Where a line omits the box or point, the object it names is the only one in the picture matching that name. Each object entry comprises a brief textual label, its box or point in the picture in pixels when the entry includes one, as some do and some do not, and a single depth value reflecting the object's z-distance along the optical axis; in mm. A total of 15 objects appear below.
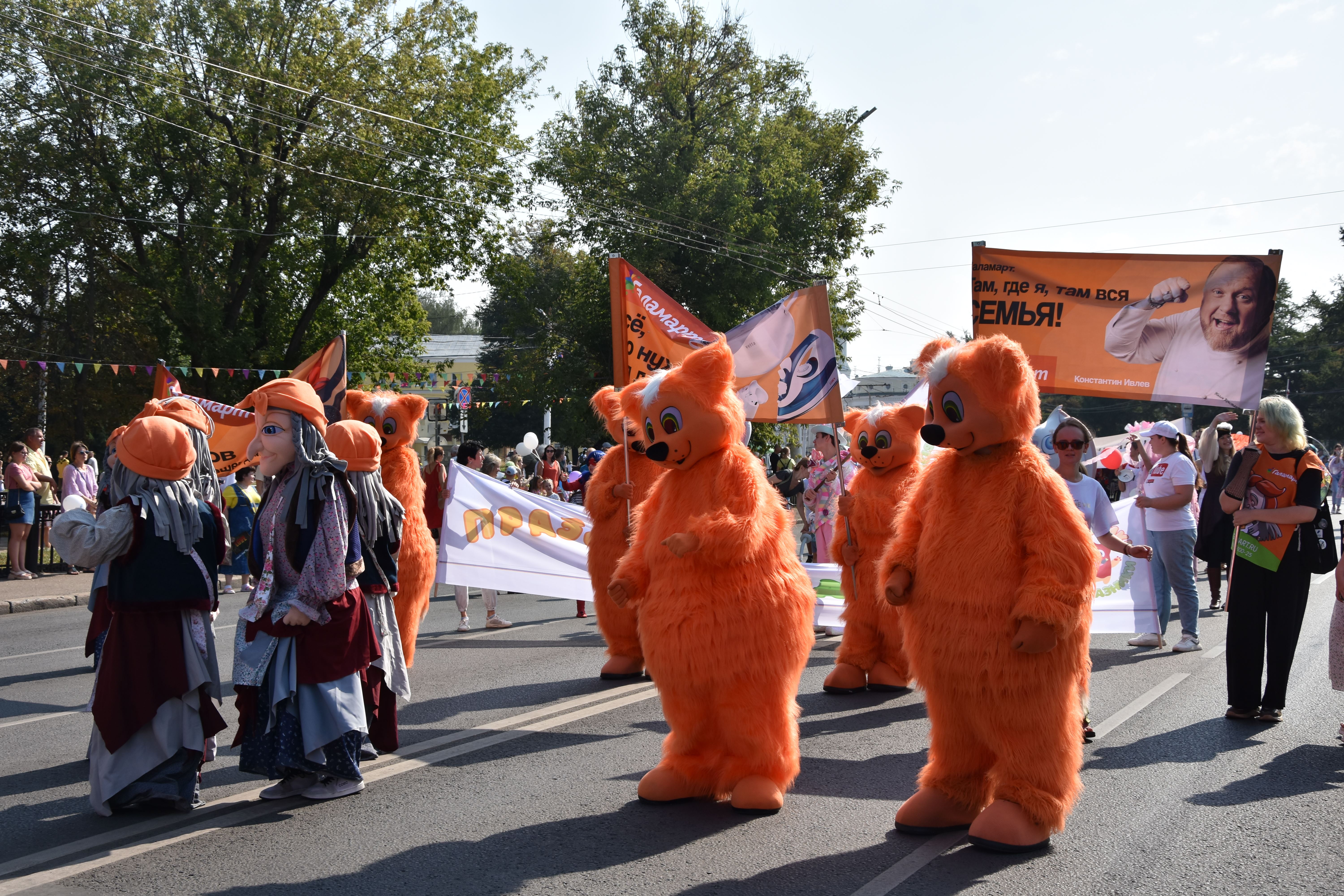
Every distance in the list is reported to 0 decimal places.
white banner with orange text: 9727
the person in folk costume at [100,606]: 5234
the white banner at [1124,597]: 8742
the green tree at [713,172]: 28609
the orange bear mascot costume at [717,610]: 4883
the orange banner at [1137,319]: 7324
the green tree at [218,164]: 23875
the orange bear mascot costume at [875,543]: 7684
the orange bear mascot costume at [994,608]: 4270
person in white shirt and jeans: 9461
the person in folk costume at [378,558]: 5570
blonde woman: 6441
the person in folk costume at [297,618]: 4898
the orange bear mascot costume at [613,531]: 8102
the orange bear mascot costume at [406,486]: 7121
